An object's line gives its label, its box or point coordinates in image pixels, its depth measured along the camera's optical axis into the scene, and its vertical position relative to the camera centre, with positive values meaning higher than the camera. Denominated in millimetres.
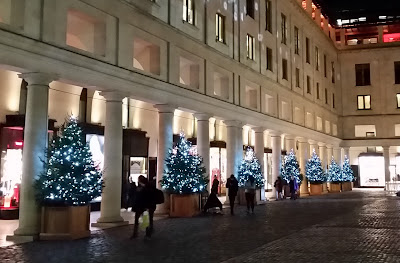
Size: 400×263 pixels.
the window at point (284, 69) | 35856 +8264
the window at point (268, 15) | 33125 +11478
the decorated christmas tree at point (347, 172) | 45912 +571
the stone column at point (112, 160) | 16844 +650
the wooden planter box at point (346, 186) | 45900 -807
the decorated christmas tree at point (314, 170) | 37750 +635
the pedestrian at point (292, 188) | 31812 -675
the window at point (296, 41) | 38541 +11194
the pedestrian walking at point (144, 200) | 13656 -634
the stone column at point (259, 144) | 30219 +2178
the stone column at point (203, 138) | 23578 +1993
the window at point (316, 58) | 44975 +11476
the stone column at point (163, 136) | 20419 +1817
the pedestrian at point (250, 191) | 21547 -602
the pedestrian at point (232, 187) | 21852 -422
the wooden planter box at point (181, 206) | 19953 -1179
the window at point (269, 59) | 32906 +8280
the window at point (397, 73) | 54844 +12131
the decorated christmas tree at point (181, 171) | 19844 +292
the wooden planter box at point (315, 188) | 38806 -833
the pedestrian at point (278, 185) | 30891 -462
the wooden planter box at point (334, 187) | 43938 -850
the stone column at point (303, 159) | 38625 +1558
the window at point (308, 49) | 42250 +11479
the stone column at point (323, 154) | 45594 +2312
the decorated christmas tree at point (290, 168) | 32500 +684
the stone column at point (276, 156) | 32209 +1505
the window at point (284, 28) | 35766 +11342
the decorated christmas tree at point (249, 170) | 26281 +443
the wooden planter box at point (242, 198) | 26859 -1139
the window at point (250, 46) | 29525 +8308
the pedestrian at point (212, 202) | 20750 -1051
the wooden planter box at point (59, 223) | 13398 -1300
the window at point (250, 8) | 29997 +10828
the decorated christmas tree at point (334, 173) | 44156 +457
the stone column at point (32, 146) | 13555 +925
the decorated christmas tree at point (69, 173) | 13570 +145
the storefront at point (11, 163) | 18016 +575
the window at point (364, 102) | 55650 +8928
